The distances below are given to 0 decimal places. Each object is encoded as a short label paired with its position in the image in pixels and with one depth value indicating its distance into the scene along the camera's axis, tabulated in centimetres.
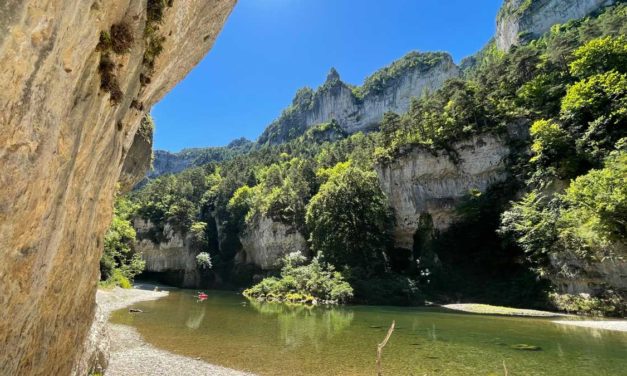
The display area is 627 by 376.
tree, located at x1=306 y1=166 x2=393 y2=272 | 4500
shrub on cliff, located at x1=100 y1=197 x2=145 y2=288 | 3712
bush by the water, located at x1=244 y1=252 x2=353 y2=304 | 3994
